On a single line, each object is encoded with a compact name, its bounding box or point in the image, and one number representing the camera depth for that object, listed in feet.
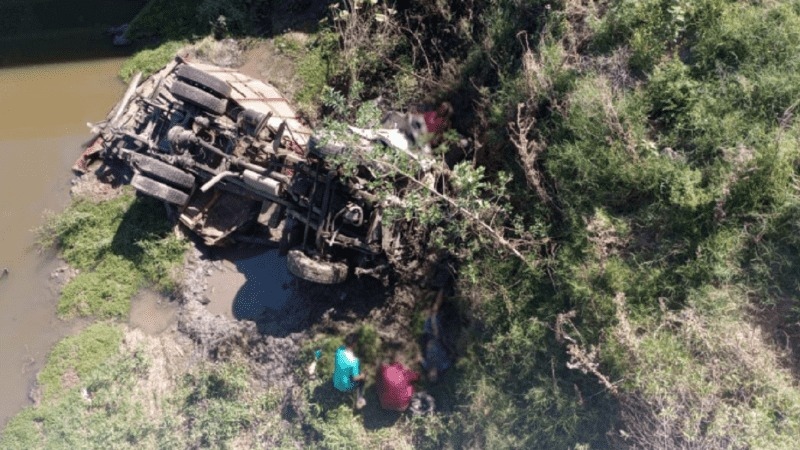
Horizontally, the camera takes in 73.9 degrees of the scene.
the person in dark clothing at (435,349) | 20.95
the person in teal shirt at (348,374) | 20.54
